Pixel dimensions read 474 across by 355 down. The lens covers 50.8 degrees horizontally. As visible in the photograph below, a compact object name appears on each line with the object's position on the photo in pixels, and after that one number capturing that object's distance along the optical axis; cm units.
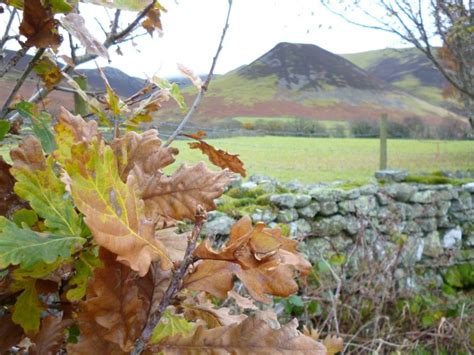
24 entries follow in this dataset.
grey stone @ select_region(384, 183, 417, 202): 433
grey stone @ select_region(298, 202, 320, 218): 363
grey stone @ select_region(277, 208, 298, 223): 343
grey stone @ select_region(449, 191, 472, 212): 478
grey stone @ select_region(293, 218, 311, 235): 352
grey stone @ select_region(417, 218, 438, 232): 444
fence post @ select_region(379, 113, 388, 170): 604
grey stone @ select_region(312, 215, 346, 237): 365
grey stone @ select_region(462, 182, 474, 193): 489
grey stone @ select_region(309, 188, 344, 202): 374
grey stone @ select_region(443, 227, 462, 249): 461
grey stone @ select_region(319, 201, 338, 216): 374
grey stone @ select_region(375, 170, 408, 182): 493
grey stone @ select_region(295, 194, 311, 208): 357
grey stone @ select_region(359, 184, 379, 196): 414
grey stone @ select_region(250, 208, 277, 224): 325
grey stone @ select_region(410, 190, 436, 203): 443
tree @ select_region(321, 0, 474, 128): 502
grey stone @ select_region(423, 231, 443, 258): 412
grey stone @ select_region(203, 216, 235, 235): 289
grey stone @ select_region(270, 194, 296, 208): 349
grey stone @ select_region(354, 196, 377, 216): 395
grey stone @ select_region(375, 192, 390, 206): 416
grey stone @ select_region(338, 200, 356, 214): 387
